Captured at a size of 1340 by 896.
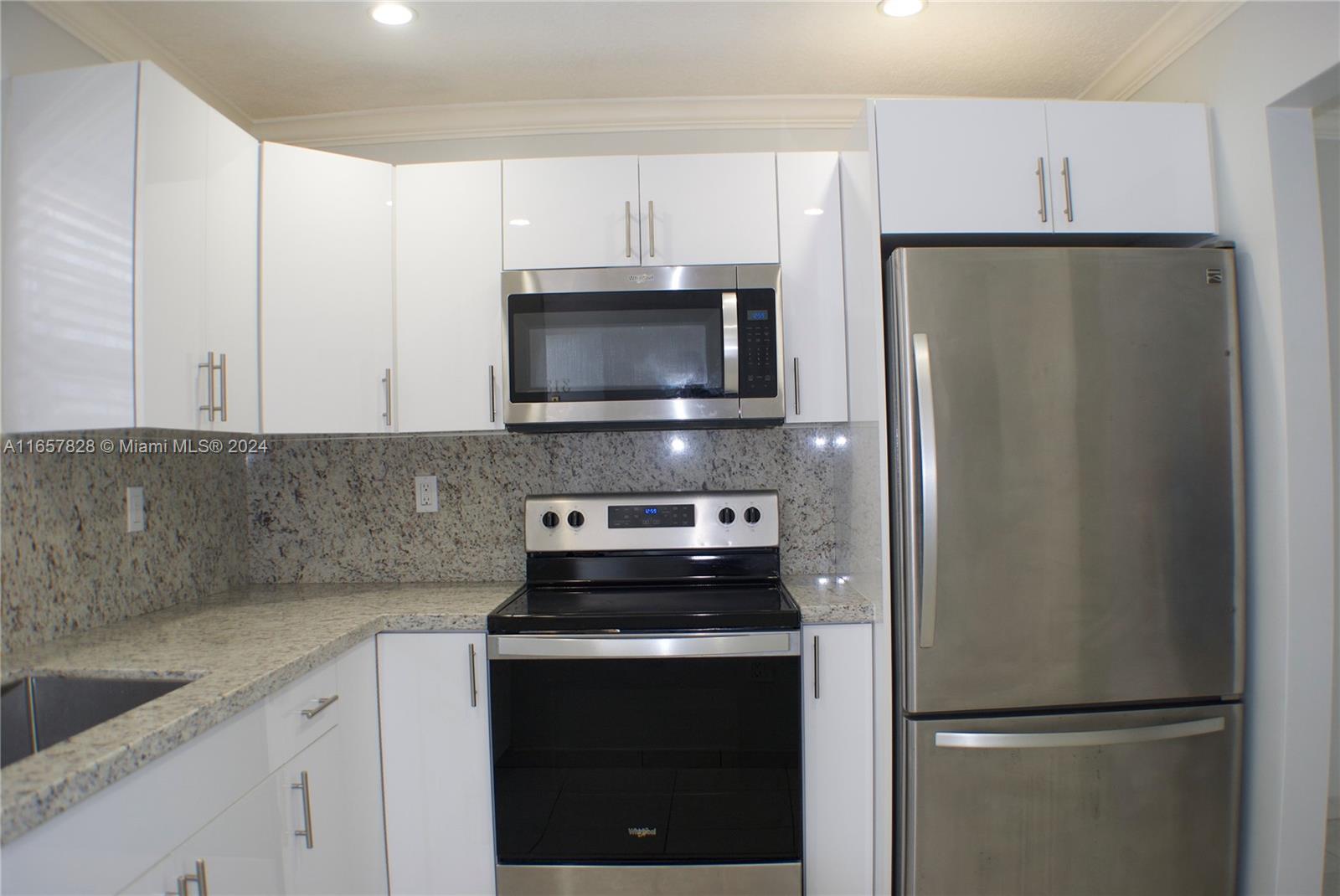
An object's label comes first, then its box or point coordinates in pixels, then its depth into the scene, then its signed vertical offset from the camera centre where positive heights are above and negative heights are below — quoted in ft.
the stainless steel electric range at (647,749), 5.64 -2.32
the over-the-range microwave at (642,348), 6.12 +1.01
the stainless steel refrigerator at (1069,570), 5.18 -0.86
